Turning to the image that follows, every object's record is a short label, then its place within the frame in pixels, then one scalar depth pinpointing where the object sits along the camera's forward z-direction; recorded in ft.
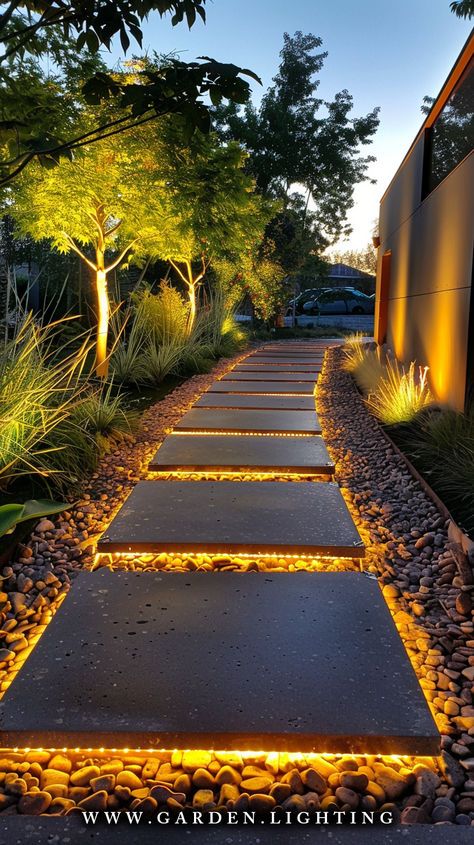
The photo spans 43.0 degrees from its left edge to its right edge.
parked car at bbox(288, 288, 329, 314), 75.36
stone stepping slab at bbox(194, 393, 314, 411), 18.47
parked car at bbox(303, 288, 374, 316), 78.56
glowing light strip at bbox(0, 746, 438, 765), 4.59
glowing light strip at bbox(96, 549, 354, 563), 8.04
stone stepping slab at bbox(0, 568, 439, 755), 4.62
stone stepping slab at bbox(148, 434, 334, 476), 11.98
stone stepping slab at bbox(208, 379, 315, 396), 21.70
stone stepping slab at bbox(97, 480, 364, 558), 8.07
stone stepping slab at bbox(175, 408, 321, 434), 15.24
